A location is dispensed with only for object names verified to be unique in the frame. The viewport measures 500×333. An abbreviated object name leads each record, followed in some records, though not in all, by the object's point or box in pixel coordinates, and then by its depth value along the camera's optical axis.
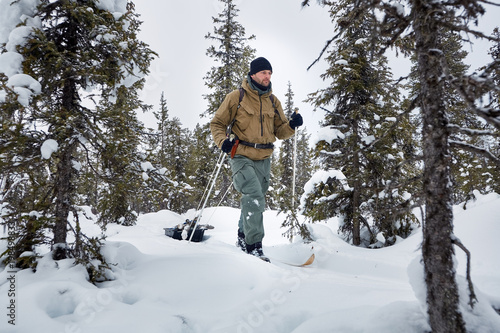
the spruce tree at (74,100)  3.12
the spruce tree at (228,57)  15.57
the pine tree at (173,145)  25.20
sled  7.43
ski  4.53
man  4.46
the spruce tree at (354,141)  7.07
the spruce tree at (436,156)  1.58
